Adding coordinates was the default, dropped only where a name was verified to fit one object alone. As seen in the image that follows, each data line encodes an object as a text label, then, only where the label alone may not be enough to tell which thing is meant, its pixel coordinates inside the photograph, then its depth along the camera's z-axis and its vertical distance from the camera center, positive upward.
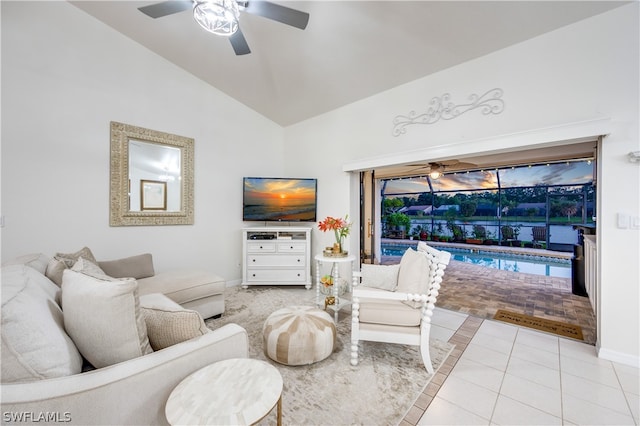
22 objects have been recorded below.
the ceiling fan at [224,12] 1.90 +1.56
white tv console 4.02 -0.77
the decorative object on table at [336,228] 2.96 -0.20
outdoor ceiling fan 5.26 +1.05
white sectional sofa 0.83 -0.56
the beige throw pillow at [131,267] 2.74 -0.61
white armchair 1.97 -0.78
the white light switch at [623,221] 2.10 -0.06
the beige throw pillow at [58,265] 1.78 -0.40
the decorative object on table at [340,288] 3.74 -1.14
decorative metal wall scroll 2.74 +1.24
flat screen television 4.31 +0.22
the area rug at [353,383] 1.57 -1.24
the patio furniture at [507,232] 8.77 -0.65
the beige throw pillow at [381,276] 2.49 -0.63
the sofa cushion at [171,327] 1.25 -0.57
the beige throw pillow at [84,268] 1.27 -0.32
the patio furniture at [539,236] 8.20 -0.73
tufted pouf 2.00 -1.01
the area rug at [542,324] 2.63 -1.24
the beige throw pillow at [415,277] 2.06 -0.53
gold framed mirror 3.21 +0.49
